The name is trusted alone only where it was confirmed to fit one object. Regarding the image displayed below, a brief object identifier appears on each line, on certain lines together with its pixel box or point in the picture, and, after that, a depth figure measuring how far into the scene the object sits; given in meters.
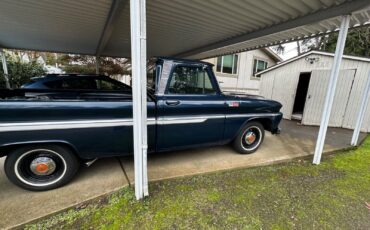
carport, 2.29
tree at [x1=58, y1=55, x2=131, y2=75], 12.81
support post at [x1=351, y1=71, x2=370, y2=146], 4.48
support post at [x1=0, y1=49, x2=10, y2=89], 8.07
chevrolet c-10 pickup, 2.27
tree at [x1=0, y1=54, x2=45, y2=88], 9.44
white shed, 6.39
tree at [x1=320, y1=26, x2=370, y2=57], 14.51
